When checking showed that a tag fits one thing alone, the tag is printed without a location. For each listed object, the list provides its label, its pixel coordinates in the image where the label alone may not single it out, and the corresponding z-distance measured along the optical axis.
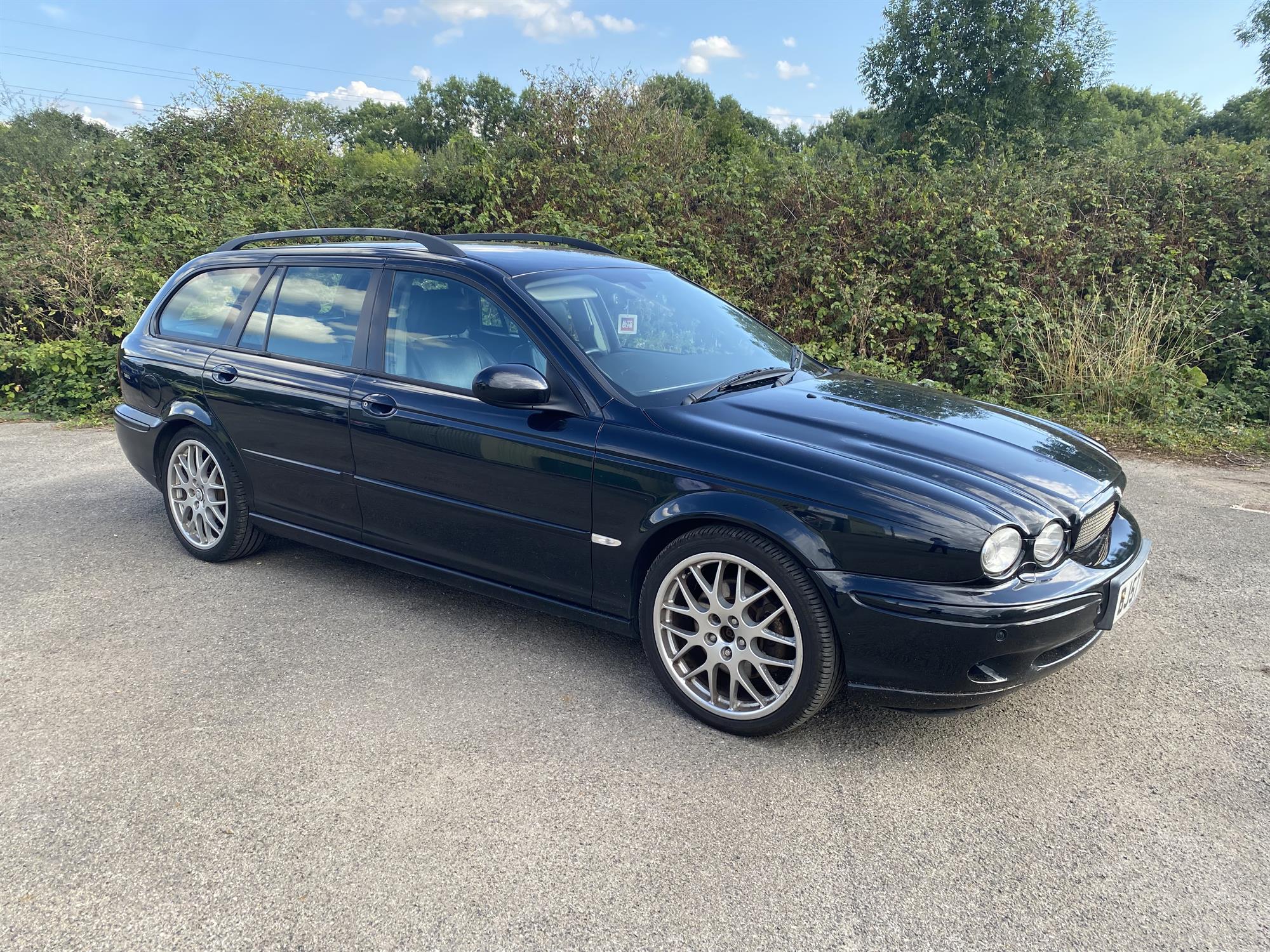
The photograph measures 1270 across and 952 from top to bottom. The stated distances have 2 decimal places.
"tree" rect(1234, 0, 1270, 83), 22.34
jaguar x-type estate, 2.81
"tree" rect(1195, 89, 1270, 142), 23.45
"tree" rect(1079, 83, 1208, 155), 25.47
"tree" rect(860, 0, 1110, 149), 24.73
